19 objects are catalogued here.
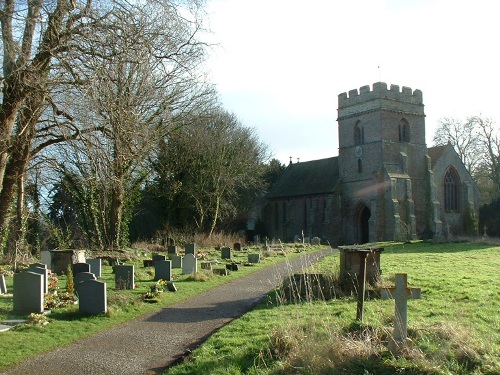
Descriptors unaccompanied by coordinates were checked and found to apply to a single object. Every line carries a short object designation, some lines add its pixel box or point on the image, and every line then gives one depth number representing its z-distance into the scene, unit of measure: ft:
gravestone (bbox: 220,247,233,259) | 71.72
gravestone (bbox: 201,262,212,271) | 55.31
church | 134.31
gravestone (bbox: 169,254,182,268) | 58.08
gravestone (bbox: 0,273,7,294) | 40.23
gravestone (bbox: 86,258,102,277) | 48.67
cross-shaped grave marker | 20.63
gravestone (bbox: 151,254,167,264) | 53.34
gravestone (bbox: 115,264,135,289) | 41.19
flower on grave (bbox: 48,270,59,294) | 38.34
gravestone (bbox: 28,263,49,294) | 36.63
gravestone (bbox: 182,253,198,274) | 52.24
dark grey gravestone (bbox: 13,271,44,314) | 31.91
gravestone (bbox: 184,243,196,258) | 70.79
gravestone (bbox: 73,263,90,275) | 43.21
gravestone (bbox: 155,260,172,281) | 46.32
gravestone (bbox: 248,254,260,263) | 66.85
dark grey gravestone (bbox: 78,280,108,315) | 31.30
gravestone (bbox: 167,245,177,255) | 70.25
